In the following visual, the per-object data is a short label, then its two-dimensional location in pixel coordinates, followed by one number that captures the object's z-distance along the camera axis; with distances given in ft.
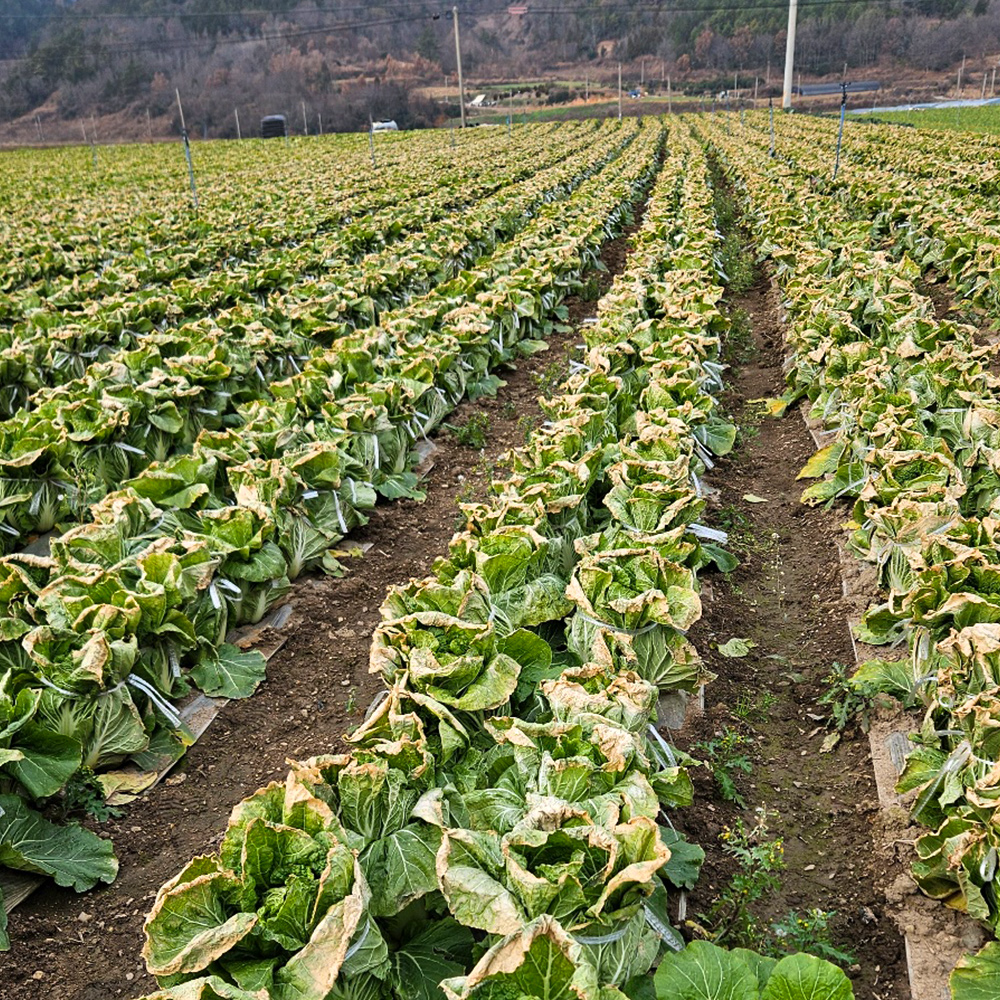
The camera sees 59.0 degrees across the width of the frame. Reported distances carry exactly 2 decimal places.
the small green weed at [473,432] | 26.50
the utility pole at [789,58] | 177.78
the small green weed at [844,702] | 13.56
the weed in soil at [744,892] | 9.98
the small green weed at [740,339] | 32.66
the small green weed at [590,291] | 44.06
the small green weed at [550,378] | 30.89
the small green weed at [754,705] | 14.14
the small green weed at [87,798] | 12.78
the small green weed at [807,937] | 9.84
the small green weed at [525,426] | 27.12
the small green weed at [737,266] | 41.57
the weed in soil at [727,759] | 12.48
